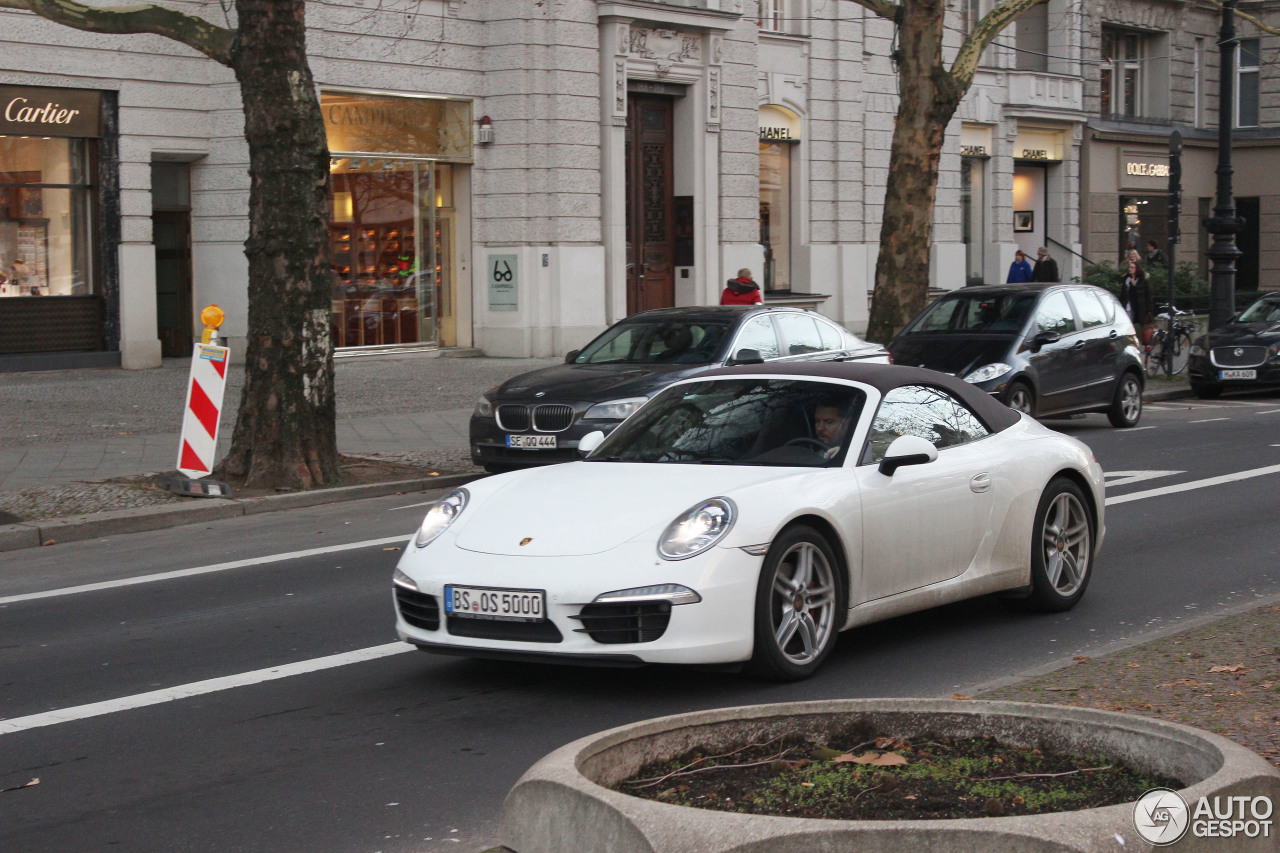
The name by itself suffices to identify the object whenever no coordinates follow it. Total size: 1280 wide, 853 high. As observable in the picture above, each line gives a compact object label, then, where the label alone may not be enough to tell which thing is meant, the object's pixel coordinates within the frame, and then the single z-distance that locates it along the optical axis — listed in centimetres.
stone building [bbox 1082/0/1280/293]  4369
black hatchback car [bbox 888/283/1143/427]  1753
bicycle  2572
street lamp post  2683
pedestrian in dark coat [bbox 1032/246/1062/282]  3497
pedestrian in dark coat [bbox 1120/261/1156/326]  2691
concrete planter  343
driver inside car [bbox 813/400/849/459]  737
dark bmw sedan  1346
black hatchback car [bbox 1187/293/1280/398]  2295
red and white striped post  1344
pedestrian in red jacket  2288
